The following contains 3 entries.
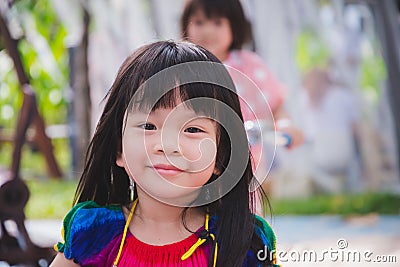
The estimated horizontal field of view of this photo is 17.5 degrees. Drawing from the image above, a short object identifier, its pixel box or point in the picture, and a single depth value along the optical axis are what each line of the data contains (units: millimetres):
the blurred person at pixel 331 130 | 8795
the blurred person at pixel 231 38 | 4374
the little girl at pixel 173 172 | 2362
